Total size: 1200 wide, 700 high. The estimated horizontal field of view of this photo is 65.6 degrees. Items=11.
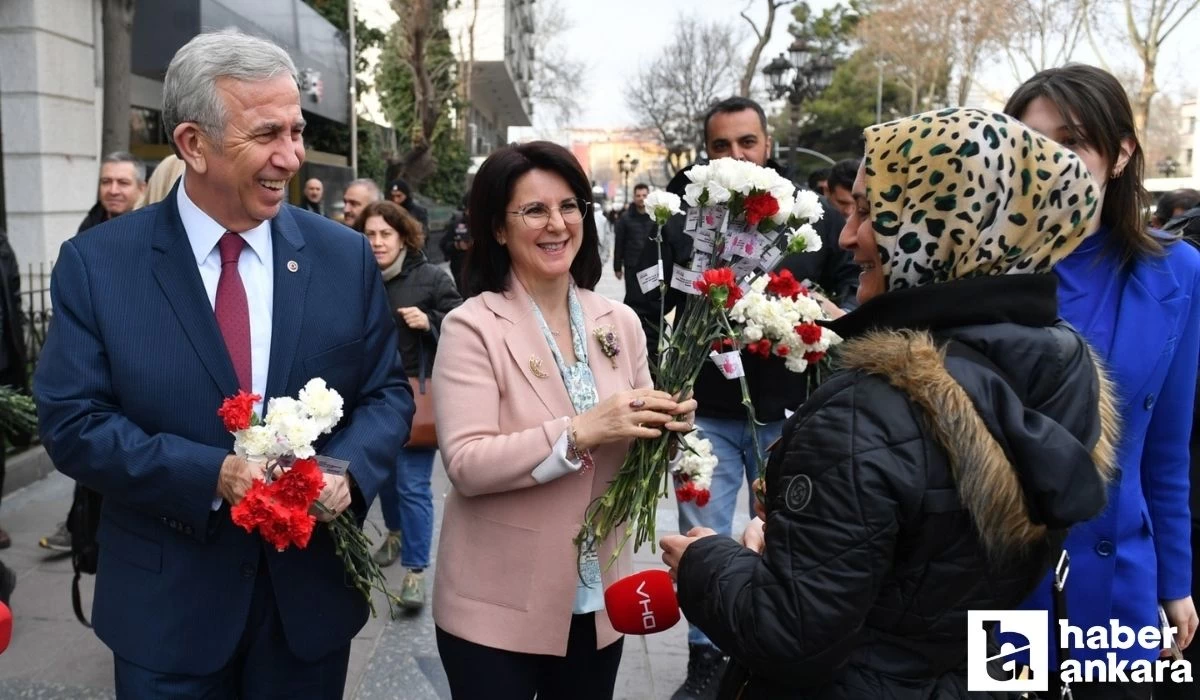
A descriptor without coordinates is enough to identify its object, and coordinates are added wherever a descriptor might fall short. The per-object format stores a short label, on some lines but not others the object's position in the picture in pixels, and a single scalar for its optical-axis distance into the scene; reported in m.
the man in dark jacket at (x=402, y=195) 9.40
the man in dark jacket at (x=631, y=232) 9.56
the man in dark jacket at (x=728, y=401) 3.61
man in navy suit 1.89
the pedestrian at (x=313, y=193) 10.39
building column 8.35
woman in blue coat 2.18
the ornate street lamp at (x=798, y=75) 15.16
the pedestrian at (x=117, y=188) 4.96
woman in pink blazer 2.17
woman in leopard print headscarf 1.45
